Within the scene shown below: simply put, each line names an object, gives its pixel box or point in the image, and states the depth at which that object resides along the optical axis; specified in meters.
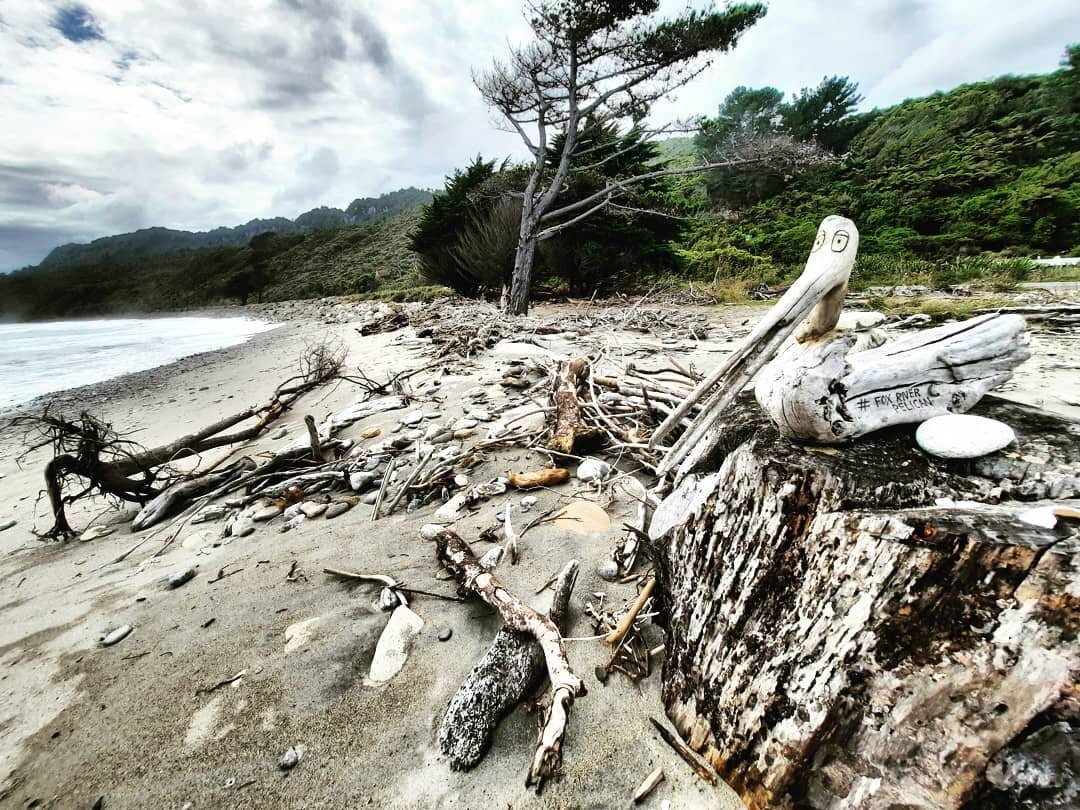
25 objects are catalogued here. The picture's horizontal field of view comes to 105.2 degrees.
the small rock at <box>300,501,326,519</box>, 2.75
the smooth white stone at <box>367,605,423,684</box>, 1.61
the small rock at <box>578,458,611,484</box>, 2.67
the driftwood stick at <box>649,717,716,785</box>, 1.19
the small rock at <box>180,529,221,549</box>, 2.66
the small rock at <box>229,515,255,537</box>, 2.71
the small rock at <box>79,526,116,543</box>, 3.07
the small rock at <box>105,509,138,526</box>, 3.26
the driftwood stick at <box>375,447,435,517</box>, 2.65
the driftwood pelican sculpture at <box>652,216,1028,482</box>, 1.20
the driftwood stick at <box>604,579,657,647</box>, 1.54
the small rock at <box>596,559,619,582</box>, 1.91
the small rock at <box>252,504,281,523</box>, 2.82
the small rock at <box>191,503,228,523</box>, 2.93
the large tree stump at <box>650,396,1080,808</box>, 0.78
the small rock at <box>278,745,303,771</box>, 1.31
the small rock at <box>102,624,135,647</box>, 1.87
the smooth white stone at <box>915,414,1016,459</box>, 1.06
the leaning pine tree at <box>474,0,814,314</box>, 9.10
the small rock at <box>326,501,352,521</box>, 2.72
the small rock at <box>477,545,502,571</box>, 2.04
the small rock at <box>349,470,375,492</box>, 2.98
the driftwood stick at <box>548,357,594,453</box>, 2.95
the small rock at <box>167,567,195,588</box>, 2.26
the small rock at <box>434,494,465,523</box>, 2.51
